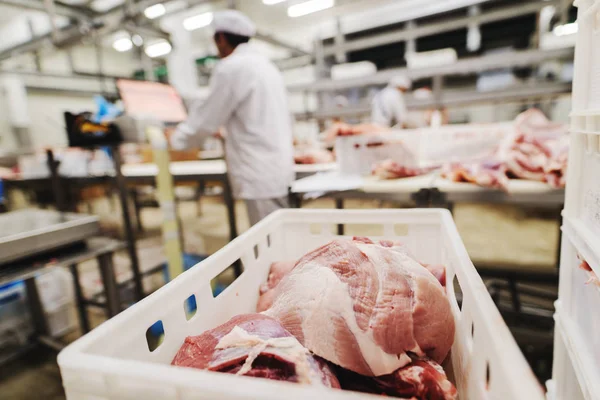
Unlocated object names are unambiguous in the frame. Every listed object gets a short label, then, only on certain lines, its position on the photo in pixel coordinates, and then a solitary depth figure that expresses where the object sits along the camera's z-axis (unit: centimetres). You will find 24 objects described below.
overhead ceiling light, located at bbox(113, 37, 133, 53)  894
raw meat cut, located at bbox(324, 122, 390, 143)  226
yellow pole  198
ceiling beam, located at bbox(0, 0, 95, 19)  438
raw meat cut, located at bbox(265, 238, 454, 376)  57
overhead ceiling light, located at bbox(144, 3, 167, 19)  632
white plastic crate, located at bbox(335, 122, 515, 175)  236
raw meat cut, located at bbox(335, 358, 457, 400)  54
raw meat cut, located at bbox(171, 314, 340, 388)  50
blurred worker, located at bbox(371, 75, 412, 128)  471
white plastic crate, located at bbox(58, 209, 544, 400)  35
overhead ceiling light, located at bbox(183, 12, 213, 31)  703
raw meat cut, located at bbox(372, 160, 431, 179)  220
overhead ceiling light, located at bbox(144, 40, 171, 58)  882
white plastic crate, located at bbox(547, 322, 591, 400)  109
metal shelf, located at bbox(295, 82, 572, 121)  306
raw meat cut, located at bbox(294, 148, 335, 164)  311
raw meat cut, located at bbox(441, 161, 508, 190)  182
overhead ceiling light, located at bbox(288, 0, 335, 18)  564
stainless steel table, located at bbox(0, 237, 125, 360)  143
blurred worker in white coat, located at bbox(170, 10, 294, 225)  230
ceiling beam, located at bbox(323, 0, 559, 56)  488
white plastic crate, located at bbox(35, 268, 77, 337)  250
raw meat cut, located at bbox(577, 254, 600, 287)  80
